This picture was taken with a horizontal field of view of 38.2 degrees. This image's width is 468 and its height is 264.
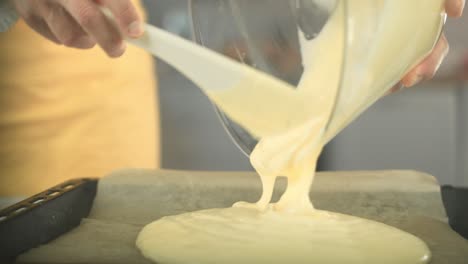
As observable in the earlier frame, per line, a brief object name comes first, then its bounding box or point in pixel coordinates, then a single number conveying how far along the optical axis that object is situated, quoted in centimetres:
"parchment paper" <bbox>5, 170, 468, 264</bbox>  91
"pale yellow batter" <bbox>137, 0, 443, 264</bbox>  69
